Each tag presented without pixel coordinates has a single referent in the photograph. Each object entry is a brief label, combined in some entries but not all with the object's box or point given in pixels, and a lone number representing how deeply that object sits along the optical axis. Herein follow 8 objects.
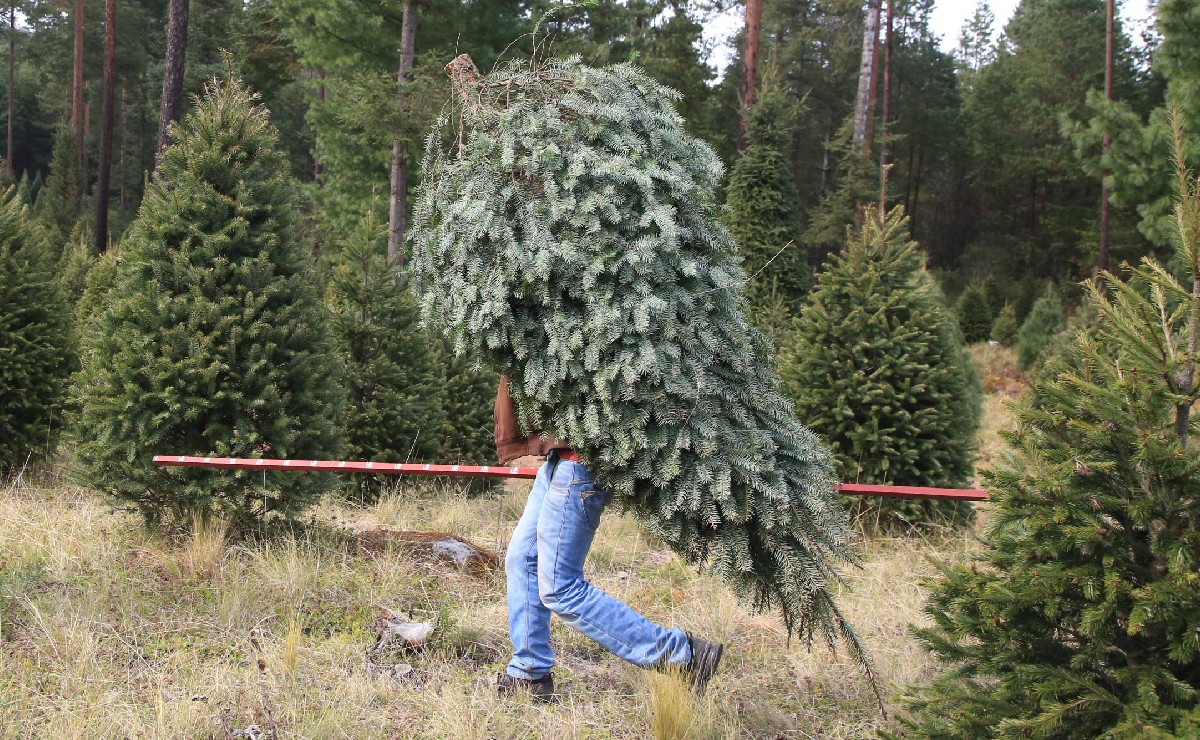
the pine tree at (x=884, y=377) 6.00
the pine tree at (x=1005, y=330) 24.25
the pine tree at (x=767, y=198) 14.42
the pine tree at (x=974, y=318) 25.08
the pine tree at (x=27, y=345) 6.67
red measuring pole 3.38
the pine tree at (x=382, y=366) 6.84
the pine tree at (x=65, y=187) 30.80
